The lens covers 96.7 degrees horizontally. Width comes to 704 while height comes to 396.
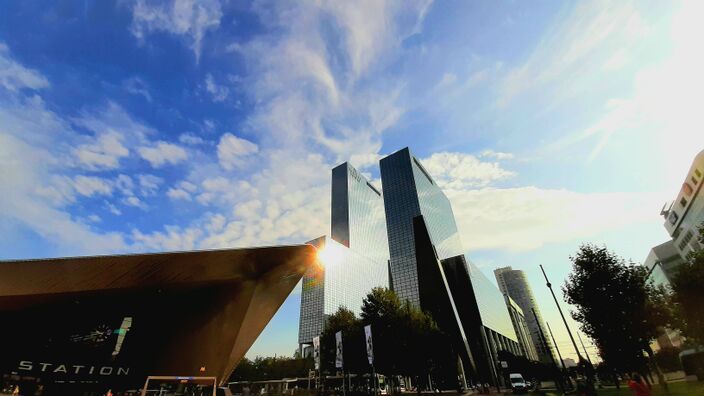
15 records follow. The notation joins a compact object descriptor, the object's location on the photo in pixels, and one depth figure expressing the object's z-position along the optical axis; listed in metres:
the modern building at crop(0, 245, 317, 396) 17.50
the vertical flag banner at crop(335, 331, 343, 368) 29.27
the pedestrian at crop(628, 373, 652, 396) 12.76
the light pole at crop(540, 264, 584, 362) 25.02
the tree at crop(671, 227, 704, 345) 25.73
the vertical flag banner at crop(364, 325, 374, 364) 26.52
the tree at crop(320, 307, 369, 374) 40.69
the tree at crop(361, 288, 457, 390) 35.53
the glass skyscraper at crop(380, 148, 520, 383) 74.38
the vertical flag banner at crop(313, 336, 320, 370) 35.31
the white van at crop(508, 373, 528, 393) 49.47
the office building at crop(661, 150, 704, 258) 64.94
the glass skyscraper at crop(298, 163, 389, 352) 147.62
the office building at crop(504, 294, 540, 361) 176.09
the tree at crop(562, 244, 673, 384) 27.23
